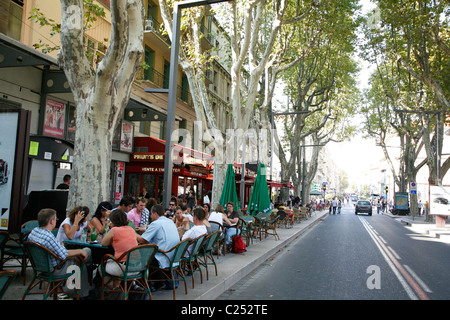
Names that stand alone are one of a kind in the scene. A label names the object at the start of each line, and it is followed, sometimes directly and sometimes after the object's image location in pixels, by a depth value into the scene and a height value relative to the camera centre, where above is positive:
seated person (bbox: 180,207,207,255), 6.85 -0.74
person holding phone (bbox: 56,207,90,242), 5.87 -0.68
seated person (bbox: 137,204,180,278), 5.74 -0.79
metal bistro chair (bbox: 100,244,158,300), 4.85 -1.08
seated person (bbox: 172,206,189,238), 7.62 -0.68
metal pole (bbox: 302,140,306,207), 33.72 +0.37
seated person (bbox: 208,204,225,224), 9.20 -0.69
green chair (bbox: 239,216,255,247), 10.93 -1.05
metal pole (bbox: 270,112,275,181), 21.35 +2.94
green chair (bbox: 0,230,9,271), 5.54 -0.88
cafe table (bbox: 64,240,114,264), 5.29 -0.92
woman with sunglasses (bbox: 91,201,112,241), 6.51 -0.58
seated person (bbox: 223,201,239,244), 9.75 -0.93
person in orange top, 5.00 -0.74
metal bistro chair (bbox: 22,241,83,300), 4.62 -1.03
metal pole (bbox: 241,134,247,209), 14.89 +0.36
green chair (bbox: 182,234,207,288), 6.27 -1.12
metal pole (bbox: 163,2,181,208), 7.36 +1.69
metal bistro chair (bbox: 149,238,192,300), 5.60 -1.18
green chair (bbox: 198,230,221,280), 6.97 -1.04
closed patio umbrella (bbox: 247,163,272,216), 13.78 -0.32
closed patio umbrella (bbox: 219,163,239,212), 12.55 -0.10
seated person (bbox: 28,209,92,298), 4.73 -0.78
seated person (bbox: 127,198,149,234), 8.26 -0.66
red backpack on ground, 9.91 -1.46
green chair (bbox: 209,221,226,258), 8.82 -0.91
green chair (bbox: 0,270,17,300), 2.96 -0.79
